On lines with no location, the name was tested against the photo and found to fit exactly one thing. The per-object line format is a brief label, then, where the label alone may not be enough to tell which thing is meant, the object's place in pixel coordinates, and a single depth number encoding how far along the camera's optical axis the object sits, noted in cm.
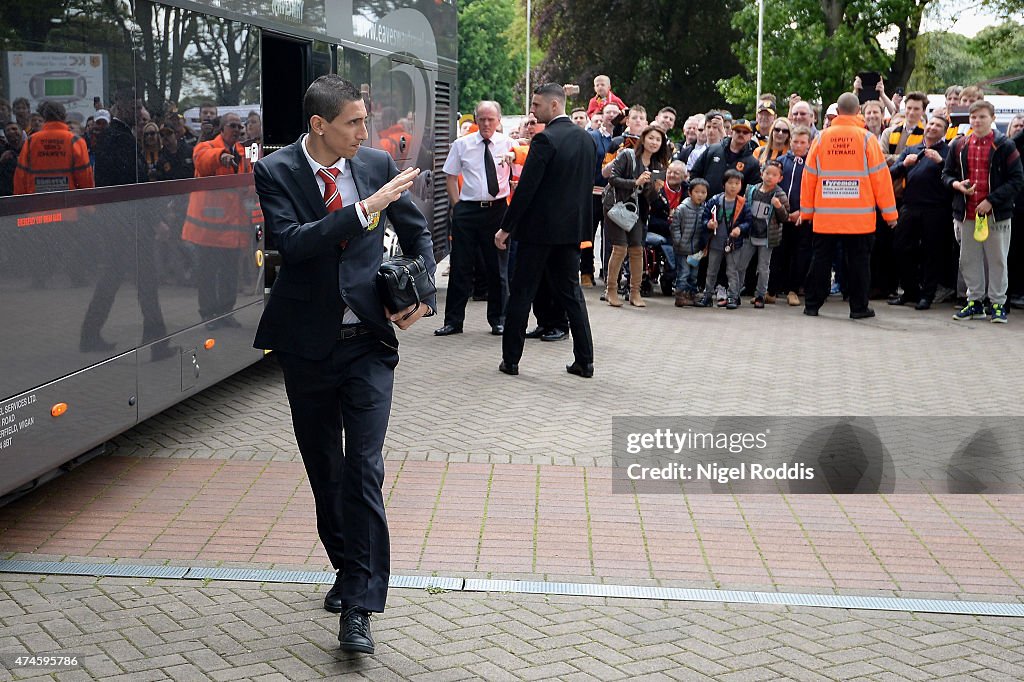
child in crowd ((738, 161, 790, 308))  1336
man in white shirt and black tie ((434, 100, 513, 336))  1168
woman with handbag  1302
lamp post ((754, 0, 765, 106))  3528
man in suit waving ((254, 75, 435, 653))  454
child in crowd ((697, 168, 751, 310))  1334
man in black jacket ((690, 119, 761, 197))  1351
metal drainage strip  519
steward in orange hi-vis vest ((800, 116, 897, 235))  1259
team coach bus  562
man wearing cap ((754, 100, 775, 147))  1527
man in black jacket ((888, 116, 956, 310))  1334
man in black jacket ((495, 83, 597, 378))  951
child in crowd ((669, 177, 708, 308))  1357
